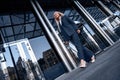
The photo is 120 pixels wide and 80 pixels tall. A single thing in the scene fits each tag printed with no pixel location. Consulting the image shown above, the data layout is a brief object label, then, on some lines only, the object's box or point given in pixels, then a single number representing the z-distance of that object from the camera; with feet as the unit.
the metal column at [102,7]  28.65
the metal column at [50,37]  15.07
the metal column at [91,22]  19.00
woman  10.72
